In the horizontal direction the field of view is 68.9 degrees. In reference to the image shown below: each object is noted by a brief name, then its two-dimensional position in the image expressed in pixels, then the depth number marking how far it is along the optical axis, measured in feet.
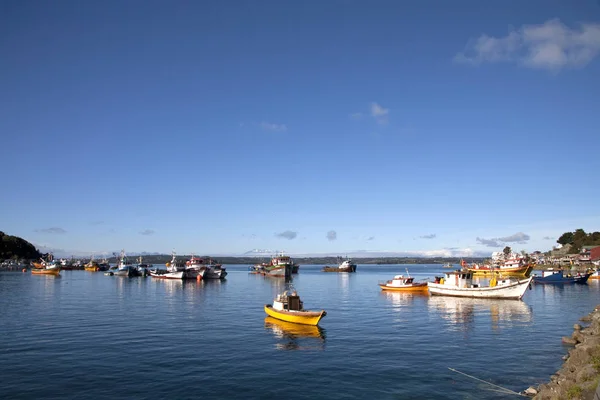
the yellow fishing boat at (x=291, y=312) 135.85
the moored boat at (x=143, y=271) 494.18
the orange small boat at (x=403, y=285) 272.31
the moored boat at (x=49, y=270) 504.02
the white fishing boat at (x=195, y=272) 397.60
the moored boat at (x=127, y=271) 485.15
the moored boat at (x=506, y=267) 378.73
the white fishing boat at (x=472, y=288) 217.15
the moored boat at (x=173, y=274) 394.58
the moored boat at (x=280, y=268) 494.59
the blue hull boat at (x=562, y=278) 338.54
